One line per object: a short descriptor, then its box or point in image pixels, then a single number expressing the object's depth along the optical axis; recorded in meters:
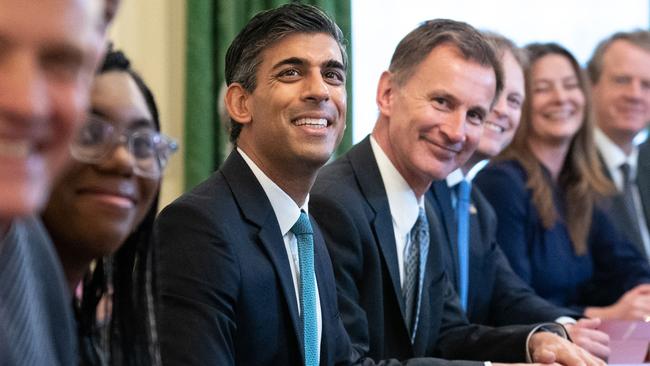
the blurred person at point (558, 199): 3.70
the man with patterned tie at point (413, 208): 2.48
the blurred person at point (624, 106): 4.38
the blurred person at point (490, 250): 3.07
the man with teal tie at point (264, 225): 1.90
